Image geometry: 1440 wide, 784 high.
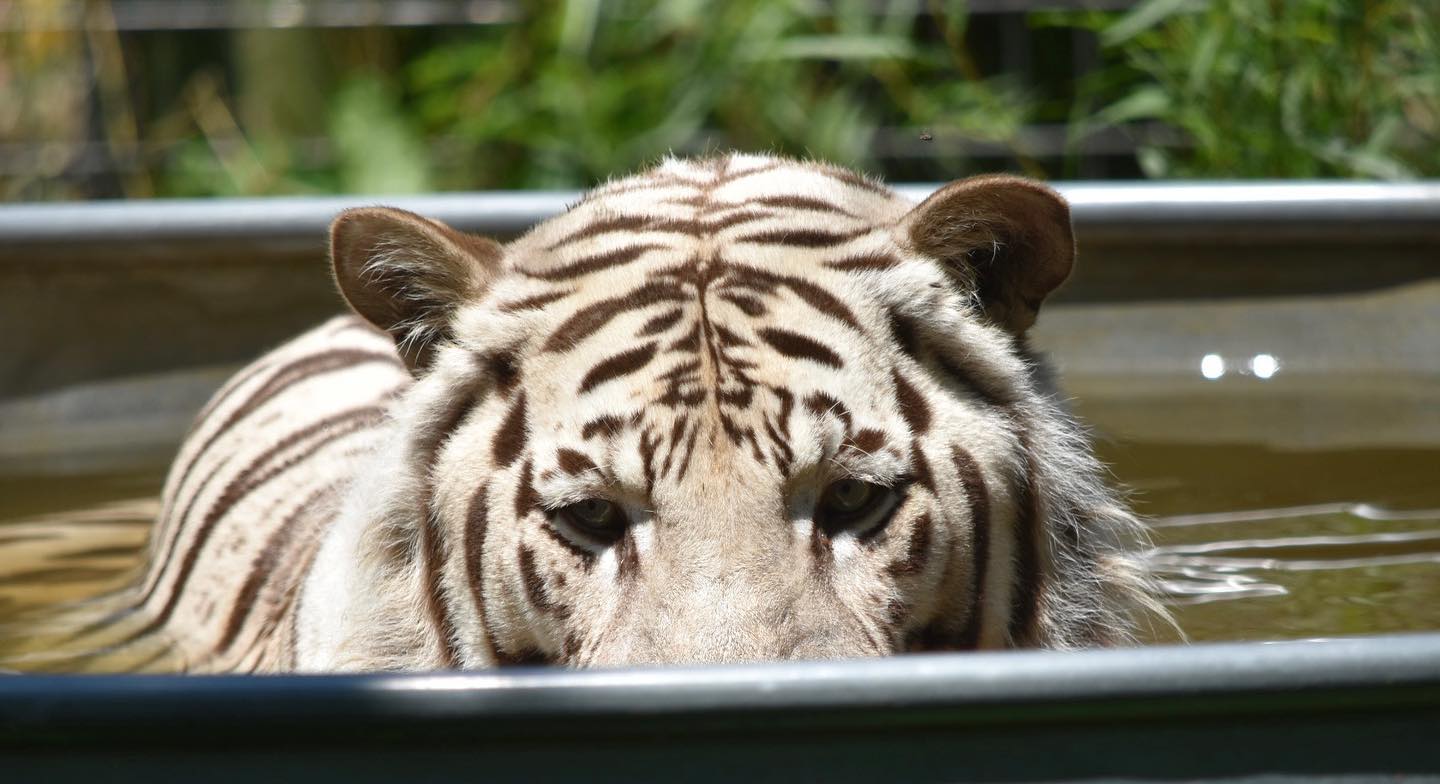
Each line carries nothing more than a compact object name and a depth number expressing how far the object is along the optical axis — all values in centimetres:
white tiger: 658
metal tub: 637
